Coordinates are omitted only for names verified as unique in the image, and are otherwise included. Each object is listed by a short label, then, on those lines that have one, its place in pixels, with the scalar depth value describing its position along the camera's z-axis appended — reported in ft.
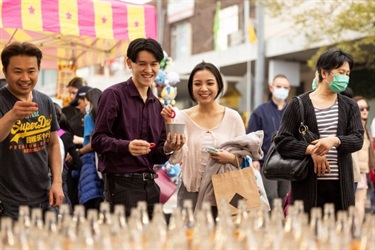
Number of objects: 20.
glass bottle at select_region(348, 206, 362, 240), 9.94
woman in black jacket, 17.71
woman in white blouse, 18.28
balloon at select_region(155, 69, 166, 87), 31.45
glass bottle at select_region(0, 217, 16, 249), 8.90
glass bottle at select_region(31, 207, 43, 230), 9.45
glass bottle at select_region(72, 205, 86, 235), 9.72
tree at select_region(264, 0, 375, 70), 53.83
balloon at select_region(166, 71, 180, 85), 32.24
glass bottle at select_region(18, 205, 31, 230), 9.49
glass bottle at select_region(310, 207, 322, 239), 10.05
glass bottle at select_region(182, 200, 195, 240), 10.23
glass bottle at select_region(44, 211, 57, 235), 9.42
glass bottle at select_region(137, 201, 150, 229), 10.06
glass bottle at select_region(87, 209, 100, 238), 9.34
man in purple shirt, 16.90
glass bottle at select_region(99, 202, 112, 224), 9.97
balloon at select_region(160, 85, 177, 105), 31.60
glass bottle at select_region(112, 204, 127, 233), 9.31
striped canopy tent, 25.02
